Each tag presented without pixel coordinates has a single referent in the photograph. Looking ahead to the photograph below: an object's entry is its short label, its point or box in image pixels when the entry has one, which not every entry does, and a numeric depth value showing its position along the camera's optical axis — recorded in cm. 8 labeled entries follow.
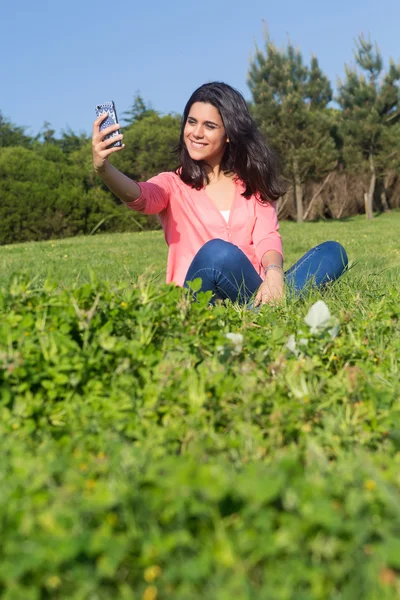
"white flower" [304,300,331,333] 196
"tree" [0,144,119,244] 1814
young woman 364
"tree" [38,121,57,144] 3238
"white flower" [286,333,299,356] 199
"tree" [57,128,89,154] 3117
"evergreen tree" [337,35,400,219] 2472
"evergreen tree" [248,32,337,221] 2302
